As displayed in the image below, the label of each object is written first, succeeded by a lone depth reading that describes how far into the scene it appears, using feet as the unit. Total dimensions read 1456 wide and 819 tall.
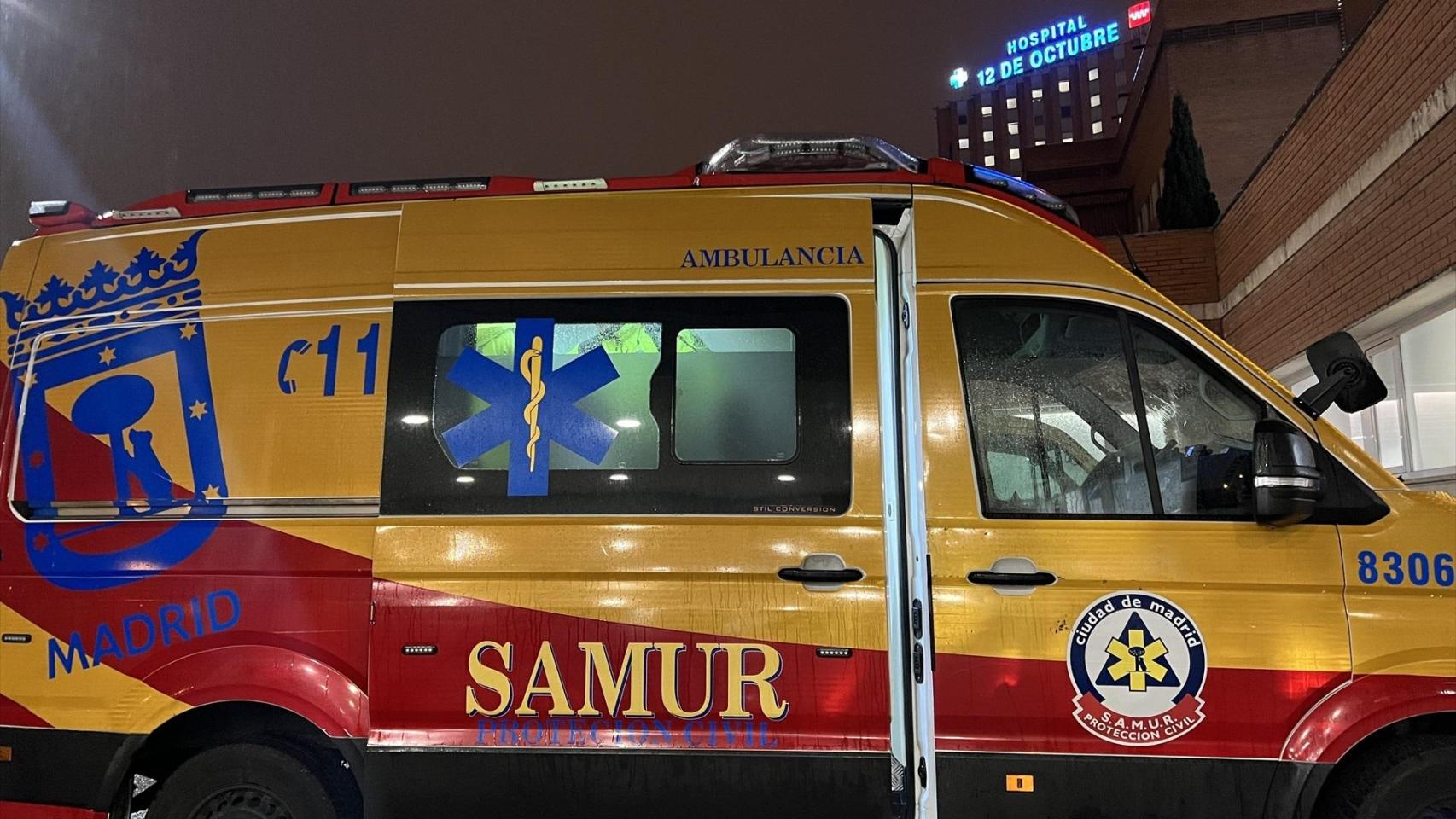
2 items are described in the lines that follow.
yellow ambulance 10.86
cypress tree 52.90
